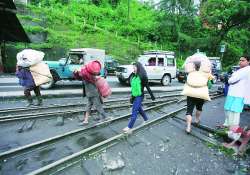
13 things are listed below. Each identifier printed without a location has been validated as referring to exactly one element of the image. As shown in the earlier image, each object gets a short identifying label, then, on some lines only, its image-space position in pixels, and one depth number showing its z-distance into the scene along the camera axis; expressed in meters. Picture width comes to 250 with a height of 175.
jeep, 7.73
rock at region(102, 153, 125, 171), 2.66
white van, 9.08
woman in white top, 3.07
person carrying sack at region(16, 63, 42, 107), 4.99
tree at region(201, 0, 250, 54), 15.79
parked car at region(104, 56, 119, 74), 12.86
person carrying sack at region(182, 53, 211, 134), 3.47
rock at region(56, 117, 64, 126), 3.98
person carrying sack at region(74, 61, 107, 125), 3.73
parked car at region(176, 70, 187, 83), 11.84
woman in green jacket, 3.53
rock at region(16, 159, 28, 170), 2.56
